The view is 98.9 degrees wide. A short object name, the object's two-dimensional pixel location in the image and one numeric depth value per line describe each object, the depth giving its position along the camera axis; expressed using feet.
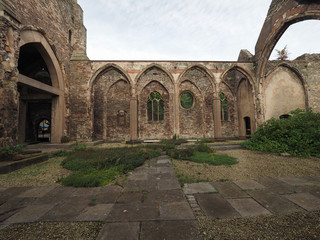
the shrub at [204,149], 20.67
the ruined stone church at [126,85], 23.00
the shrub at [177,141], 30.17
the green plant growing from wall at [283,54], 60.90
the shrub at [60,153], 20.24
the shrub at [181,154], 17.08
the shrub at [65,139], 30.27
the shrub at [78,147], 24.06
